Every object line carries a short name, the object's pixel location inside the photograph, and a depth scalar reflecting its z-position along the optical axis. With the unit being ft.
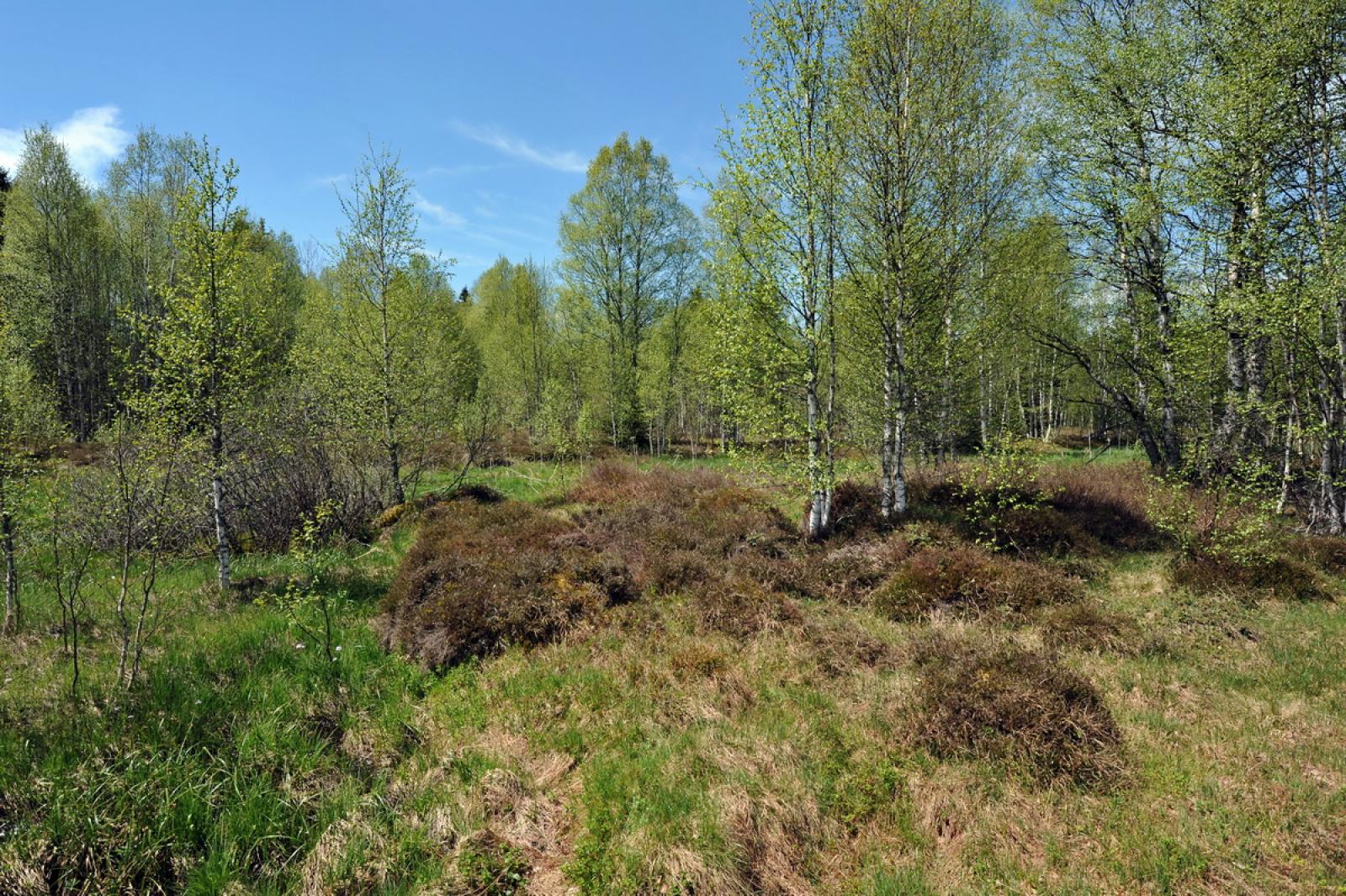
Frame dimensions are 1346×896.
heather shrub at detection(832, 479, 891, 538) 33.04
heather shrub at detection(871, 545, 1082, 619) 23.84
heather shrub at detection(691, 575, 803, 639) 22.62
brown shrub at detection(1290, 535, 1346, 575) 26.40
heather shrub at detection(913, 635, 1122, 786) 13.88
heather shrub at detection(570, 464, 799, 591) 28.09
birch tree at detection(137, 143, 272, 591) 25.94
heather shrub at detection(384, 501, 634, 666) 22.13
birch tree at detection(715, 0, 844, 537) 30.83
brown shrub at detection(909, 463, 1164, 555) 30.76
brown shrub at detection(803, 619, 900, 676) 19.57
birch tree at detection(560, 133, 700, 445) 86.84
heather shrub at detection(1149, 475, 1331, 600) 24.23
